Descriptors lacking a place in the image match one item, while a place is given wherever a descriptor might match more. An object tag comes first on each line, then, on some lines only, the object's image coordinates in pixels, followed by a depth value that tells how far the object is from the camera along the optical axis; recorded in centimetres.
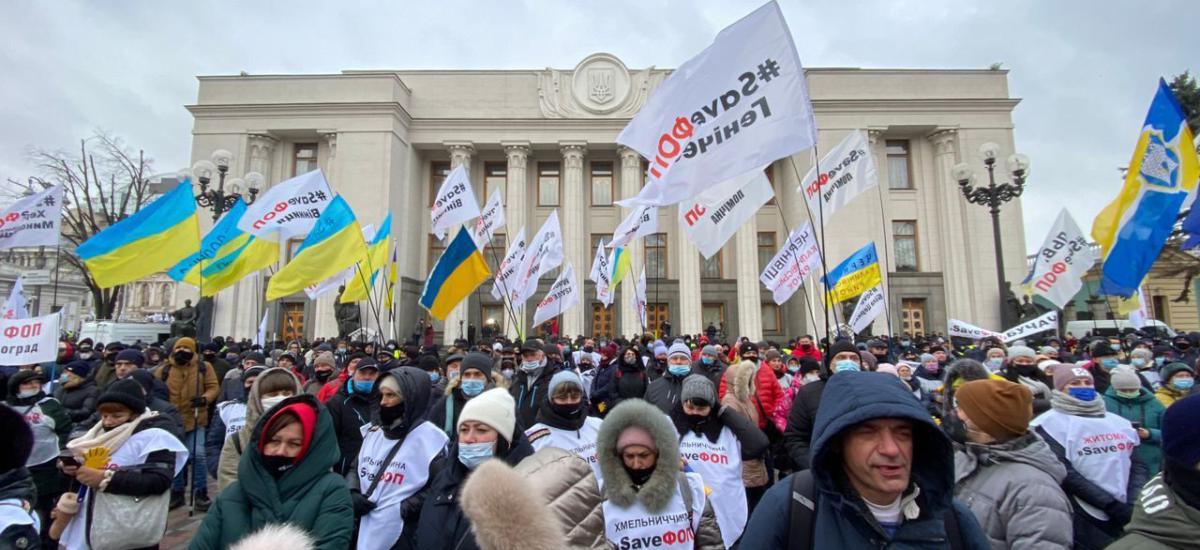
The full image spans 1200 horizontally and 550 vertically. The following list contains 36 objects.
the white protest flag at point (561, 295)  1276
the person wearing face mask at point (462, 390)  427
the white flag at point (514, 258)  1248
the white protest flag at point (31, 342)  585
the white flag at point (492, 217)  1235
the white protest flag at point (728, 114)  464
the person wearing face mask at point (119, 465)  324
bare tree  2820
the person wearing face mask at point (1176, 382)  527
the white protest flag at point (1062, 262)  1047
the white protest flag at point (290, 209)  933
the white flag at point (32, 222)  838
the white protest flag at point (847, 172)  886
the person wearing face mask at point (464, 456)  276
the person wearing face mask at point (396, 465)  336
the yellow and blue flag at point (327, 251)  882
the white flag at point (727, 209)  816
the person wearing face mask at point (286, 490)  245
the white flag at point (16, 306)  1088
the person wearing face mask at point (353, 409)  426
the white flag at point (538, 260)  1223
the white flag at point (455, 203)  1095
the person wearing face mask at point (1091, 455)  308
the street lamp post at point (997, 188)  1424
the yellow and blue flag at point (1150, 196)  623
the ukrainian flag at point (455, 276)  912
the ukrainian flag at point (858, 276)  981
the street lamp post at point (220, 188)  1477
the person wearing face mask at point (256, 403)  389
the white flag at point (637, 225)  1138
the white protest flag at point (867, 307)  981
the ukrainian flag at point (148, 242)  745
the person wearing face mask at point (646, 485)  262
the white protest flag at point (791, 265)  964
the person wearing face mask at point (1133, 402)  424
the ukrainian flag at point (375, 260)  1180
